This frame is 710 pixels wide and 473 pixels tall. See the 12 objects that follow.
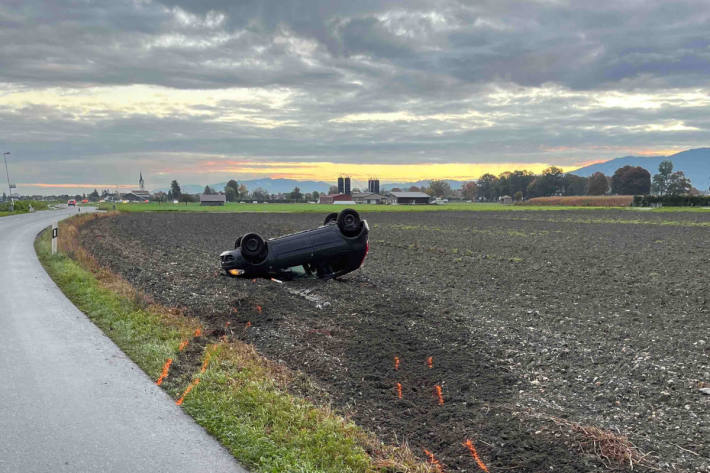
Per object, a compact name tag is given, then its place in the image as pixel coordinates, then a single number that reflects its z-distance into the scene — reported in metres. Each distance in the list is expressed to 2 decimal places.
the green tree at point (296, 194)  192.01
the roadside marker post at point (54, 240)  22.84
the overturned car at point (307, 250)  14.71
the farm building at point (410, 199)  153.75
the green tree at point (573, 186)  195.64
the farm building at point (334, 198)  172.86
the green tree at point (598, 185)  177.88
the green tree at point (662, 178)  175.38
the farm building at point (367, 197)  177.60
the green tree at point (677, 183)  167.30
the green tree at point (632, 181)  165.62
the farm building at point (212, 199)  162.19
